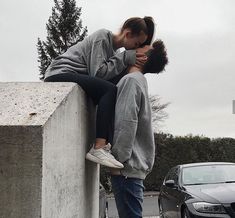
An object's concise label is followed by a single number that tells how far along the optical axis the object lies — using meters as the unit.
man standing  1.78
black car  4.59
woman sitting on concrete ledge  1.82
